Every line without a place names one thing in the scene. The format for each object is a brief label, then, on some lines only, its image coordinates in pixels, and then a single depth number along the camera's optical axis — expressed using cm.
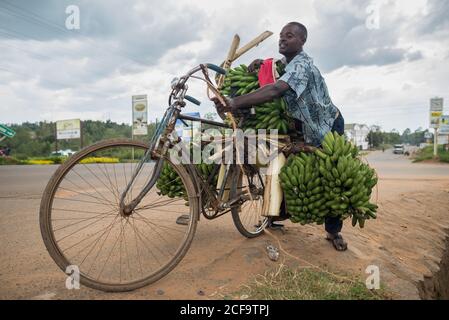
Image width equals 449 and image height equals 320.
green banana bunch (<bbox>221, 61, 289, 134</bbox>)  325
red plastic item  317
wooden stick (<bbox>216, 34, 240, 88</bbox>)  334
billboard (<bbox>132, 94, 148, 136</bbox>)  3039
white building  7847
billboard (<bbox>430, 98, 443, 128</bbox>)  2578
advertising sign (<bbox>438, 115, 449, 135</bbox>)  3199
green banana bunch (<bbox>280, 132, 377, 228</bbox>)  290
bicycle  238
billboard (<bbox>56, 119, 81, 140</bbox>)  4188
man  288
